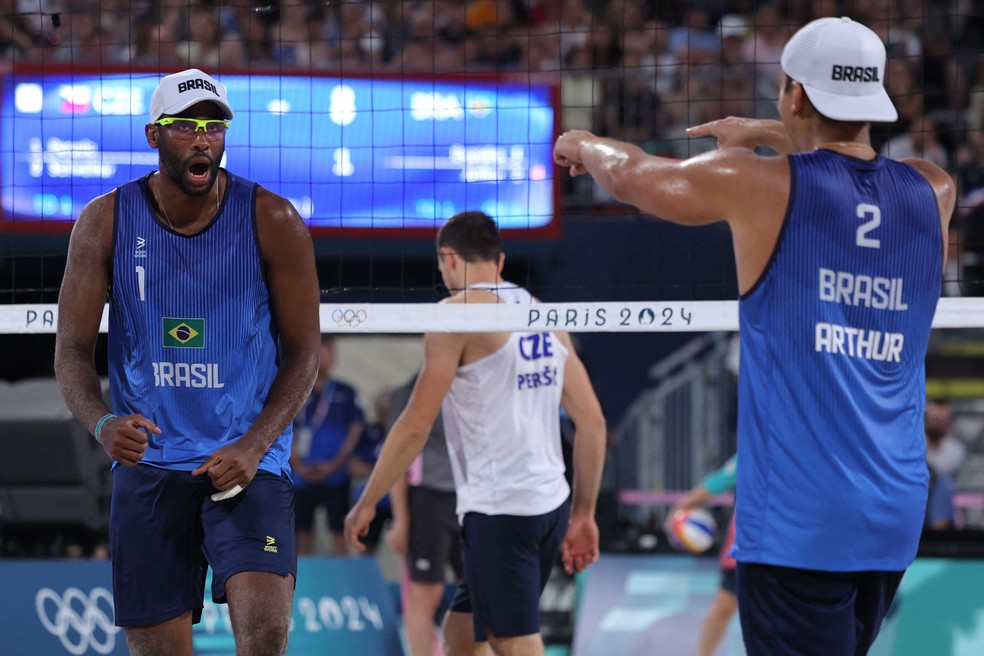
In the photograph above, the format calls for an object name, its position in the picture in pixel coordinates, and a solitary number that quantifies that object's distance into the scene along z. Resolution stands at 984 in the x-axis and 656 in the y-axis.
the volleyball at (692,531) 17.20
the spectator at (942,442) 20.08
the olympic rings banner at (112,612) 16.12
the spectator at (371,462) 21.81
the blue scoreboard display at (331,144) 19.47
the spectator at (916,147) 22.37
